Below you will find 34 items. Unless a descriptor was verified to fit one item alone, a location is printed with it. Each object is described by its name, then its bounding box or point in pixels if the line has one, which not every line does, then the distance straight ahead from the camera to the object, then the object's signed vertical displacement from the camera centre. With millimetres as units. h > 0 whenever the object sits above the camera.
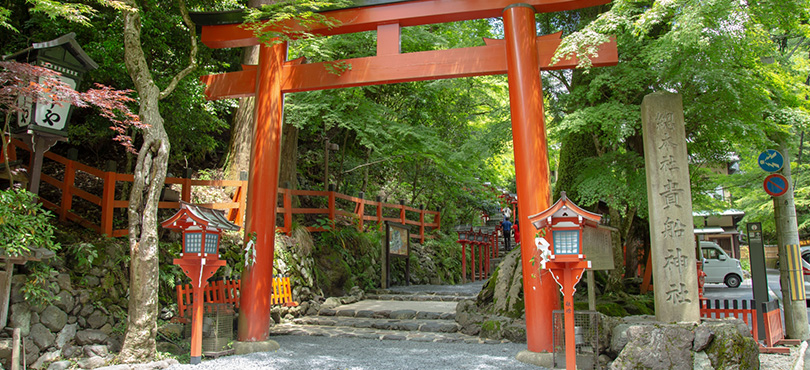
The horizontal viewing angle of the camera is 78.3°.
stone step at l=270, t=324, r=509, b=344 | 7688 -1238
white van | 16156 -352
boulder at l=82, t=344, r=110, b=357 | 5836 -1100
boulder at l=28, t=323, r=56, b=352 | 5574 -893
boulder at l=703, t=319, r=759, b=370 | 5051 -926
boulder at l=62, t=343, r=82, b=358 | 5738 -1088
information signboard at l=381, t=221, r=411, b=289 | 12148 +298
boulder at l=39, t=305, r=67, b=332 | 5742 -717
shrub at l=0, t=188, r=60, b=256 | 5289 +347
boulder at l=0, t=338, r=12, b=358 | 5250 -963
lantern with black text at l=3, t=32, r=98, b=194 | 6008 +1831
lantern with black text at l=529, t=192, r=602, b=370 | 4945 +106
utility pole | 7352 +123
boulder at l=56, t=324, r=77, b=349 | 5750 -915
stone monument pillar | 5570 +553
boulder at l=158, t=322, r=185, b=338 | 6676 -988
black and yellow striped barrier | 7305 -216
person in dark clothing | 18625 +1011
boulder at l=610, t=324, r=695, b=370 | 5113 -938
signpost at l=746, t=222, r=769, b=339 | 7098 -43
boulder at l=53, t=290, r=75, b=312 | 5927 -538
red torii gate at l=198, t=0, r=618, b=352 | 6238 +2523
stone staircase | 8108 -1134
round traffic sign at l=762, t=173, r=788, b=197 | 7418 +1088
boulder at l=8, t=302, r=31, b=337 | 5473 -676
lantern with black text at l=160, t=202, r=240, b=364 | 5848 +28
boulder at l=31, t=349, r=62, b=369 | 5453 -1127
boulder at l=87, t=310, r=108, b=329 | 6150 -778
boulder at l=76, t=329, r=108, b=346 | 5918 -962
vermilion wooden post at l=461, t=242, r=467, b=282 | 14617 -110
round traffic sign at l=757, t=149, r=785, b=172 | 7598 +1489
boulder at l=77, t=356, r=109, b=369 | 5590 -1191
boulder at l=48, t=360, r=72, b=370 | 5469 -1192
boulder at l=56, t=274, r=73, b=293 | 6051 -314
